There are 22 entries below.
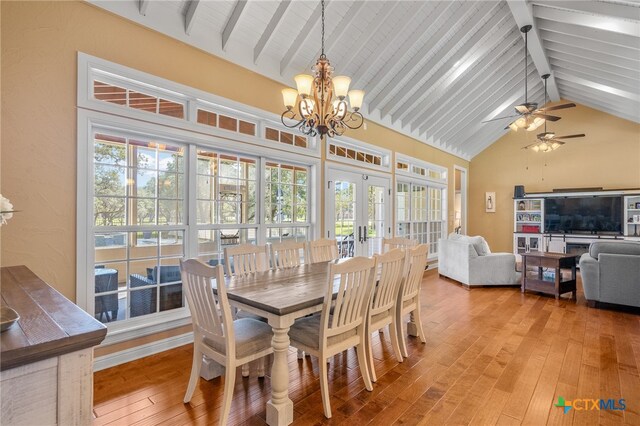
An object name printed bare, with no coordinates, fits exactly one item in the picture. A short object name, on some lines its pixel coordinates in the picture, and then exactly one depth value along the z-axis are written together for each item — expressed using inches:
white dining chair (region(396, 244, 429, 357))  118.5
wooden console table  35.8
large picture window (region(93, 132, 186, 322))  112.7
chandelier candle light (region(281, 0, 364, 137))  109.7
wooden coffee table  195.3
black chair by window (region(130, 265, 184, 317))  120.2
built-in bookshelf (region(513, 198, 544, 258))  328.2
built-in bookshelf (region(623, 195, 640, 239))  283.0
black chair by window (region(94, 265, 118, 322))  111.3
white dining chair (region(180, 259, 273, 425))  76.9
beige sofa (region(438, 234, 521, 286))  221.5
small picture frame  371.9
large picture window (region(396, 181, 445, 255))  268.4
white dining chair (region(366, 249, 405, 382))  100.5
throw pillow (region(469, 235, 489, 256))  226.3
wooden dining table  79.3
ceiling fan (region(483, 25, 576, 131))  175.9
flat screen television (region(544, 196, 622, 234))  291.9
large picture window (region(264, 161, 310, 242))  164.6
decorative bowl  40.5
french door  198.2
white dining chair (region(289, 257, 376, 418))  83.9
